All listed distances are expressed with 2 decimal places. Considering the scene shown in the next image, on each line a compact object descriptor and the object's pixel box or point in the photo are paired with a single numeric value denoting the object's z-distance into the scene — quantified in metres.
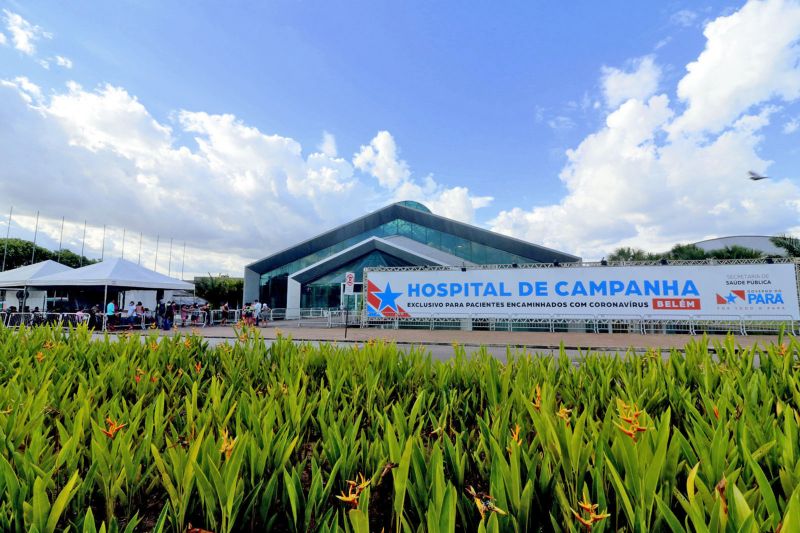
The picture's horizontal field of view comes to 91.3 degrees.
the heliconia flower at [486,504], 1.16
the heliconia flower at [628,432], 1.43
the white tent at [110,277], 21.20
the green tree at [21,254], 58.03
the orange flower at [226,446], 1.63
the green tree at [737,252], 26.89
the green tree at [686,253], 29.31
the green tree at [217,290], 43.34
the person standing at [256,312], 25.33
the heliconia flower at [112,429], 1.76
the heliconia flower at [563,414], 1.84
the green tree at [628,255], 32.30
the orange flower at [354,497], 1.19
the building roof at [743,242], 60.53
